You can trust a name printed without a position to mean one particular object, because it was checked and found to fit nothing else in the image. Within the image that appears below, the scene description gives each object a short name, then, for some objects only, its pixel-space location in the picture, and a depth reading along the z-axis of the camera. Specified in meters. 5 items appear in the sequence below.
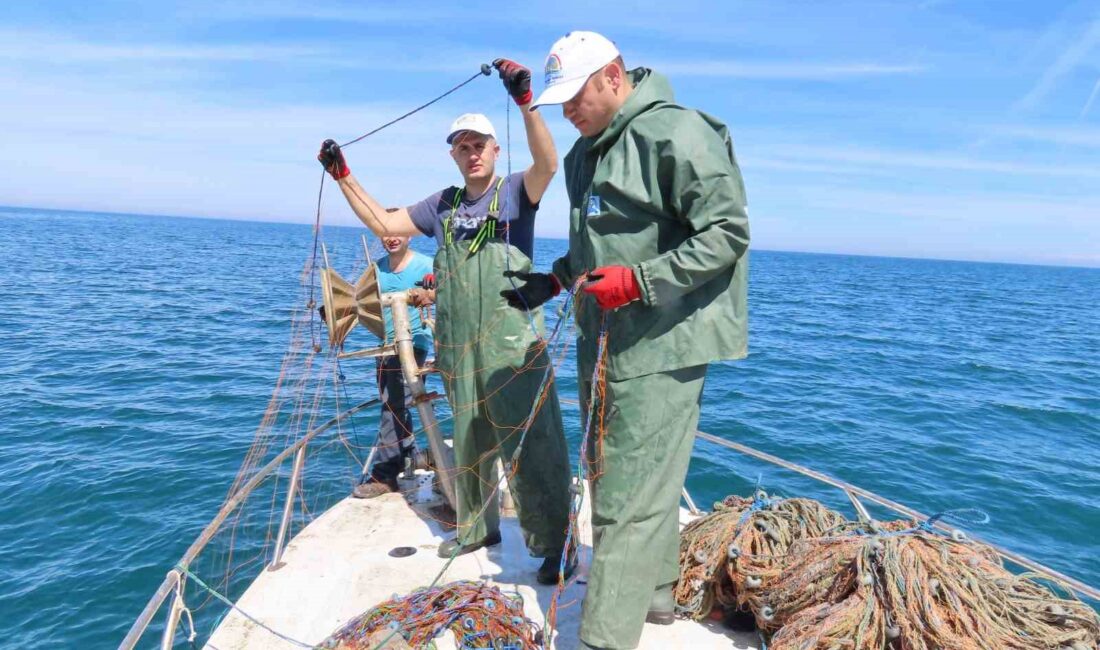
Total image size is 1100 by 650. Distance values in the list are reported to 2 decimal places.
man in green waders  3.54
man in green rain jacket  2.41
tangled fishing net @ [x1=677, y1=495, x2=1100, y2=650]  2.66
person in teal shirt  5.38
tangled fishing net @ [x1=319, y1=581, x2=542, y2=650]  2.93
